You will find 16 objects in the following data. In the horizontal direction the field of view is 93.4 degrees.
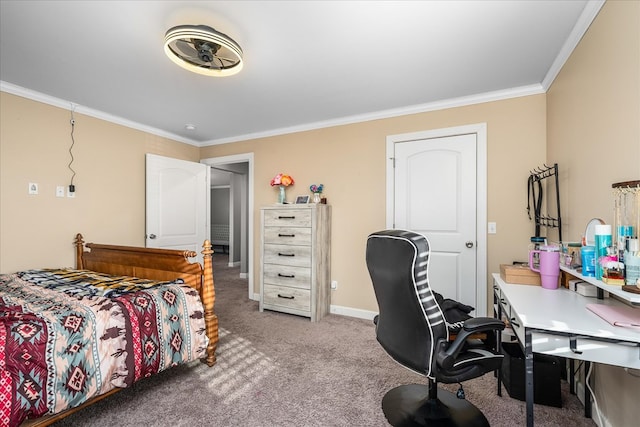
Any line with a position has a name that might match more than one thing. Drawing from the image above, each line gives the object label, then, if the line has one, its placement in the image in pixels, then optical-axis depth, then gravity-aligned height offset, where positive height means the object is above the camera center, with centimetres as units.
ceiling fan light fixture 178 +108
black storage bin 185 -103
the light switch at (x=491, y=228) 289 -12
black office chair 140 -53
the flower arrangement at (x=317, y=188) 370 +33
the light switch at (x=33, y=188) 288 +27
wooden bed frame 233 -44
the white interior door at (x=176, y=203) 389 +17
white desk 114 -48
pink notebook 122 -44
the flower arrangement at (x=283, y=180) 384 +45
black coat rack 247 +17
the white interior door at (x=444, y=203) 298 +13
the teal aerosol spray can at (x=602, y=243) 146 -14
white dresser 341 -52
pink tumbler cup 189 -33
